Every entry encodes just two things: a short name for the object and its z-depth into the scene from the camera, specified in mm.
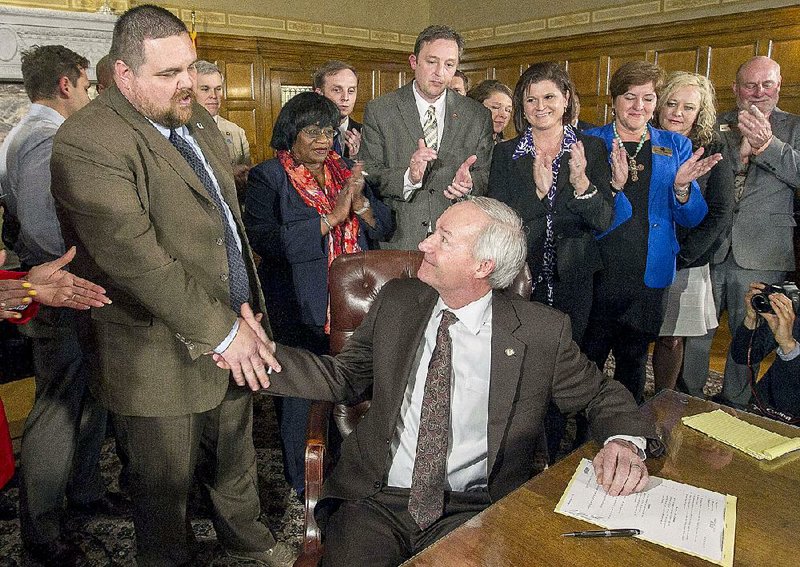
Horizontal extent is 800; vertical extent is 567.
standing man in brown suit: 1548
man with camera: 2066
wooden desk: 1084
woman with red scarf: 2428
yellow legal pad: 1438
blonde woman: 2846
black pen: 1135
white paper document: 1120
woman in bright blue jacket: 2693
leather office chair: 1970
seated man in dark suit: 1546
